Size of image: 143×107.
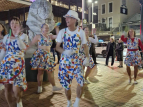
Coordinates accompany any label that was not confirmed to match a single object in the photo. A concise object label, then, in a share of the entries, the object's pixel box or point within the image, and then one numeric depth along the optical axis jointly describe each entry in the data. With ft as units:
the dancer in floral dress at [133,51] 17.02
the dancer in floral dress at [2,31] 11.23
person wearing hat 9.82
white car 48.26
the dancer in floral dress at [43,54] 13.76
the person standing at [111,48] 31.09
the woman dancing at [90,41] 15.82
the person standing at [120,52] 29.81
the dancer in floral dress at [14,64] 9.16
